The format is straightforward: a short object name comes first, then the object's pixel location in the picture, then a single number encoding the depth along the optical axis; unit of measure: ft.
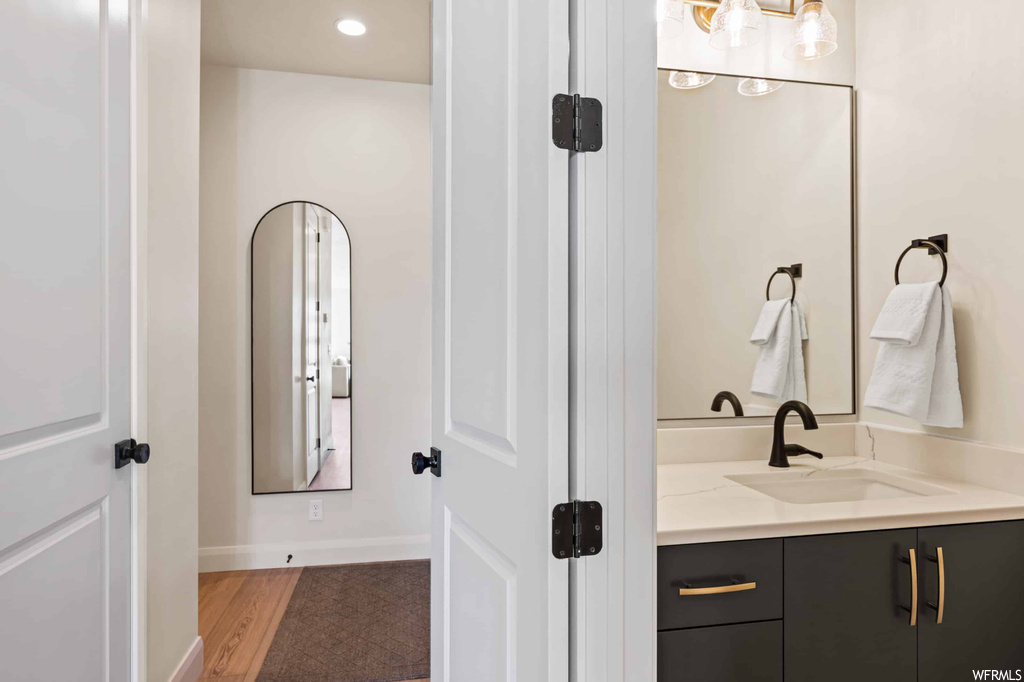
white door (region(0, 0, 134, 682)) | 3.25
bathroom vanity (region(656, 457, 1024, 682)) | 3.74
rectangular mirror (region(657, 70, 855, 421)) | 6.03
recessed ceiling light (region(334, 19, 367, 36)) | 8.16
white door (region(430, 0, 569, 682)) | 2.67
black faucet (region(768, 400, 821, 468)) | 5.60
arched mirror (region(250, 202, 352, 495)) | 9.59
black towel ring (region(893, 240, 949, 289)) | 5.36
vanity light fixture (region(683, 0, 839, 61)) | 5.85
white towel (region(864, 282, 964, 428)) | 5.17
